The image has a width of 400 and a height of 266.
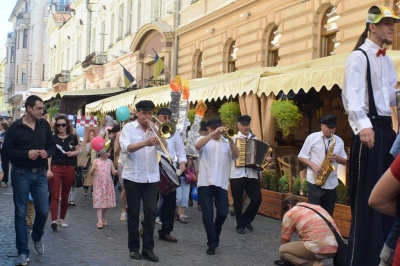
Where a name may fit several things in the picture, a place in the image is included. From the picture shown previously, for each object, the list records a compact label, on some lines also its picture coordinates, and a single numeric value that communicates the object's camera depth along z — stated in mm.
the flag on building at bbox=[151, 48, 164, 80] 28312
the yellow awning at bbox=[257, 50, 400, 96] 11273
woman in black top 10281
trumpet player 8734
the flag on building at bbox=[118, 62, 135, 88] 31809
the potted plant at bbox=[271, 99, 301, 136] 12859
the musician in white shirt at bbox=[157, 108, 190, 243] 9531
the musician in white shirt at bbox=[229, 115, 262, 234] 10852
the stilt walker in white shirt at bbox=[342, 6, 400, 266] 4602
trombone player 7977
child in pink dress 10844
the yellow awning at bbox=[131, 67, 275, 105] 13898
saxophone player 9133
